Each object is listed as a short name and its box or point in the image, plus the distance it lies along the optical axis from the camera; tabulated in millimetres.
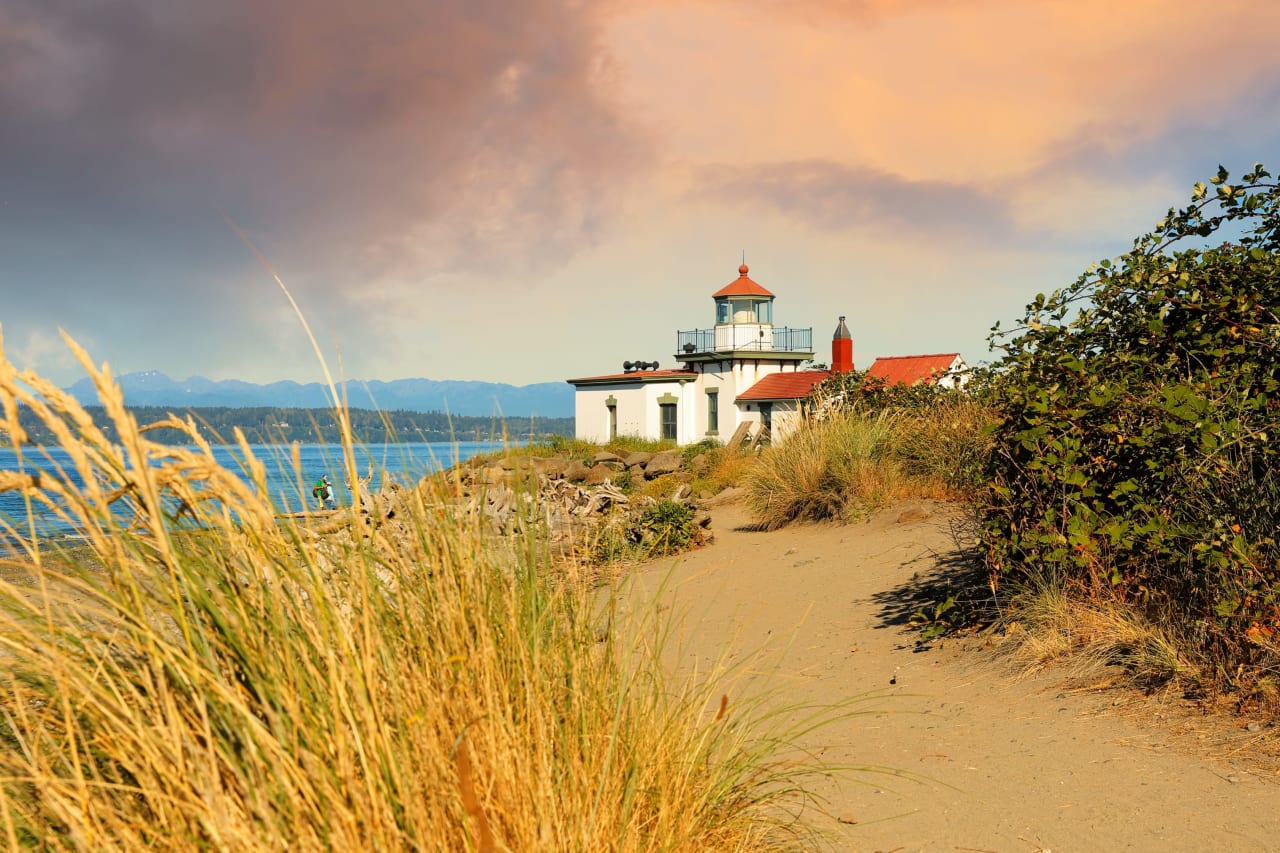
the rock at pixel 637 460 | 28872
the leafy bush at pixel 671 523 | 11602
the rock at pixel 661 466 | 26547
